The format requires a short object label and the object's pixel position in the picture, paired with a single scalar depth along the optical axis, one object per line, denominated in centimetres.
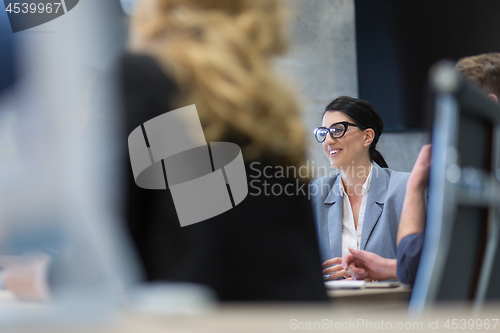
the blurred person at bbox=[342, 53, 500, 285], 367
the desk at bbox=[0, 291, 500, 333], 96
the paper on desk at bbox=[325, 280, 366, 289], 382
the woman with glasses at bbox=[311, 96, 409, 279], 416
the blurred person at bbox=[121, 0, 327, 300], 193
